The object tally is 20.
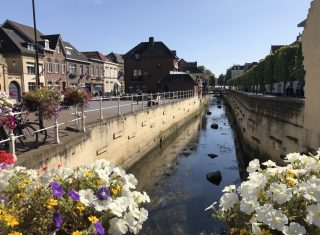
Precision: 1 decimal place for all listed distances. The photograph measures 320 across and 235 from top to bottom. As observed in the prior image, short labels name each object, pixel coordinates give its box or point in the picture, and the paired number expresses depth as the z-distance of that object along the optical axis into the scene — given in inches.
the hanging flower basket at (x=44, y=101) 231.4
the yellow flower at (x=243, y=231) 75.9
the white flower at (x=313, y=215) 67.5
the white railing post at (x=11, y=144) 191.8
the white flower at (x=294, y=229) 68.2
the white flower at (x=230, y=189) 88.0
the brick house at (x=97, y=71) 1701.3
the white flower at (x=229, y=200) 80.4
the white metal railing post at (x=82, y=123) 313.0
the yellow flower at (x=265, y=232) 71.4
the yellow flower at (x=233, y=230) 78.7
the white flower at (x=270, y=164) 92.6
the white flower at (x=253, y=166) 95.5
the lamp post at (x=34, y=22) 637.6
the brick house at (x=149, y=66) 1865.2
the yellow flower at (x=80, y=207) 78.0
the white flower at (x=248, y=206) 73.7
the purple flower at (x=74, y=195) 76.7
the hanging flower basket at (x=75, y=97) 291.4
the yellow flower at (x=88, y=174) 89.8
